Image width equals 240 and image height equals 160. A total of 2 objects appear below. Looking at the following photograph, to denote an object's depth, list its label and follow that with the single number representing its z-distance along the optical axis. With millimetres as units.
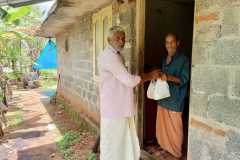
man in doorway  2119
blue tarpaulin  9383
